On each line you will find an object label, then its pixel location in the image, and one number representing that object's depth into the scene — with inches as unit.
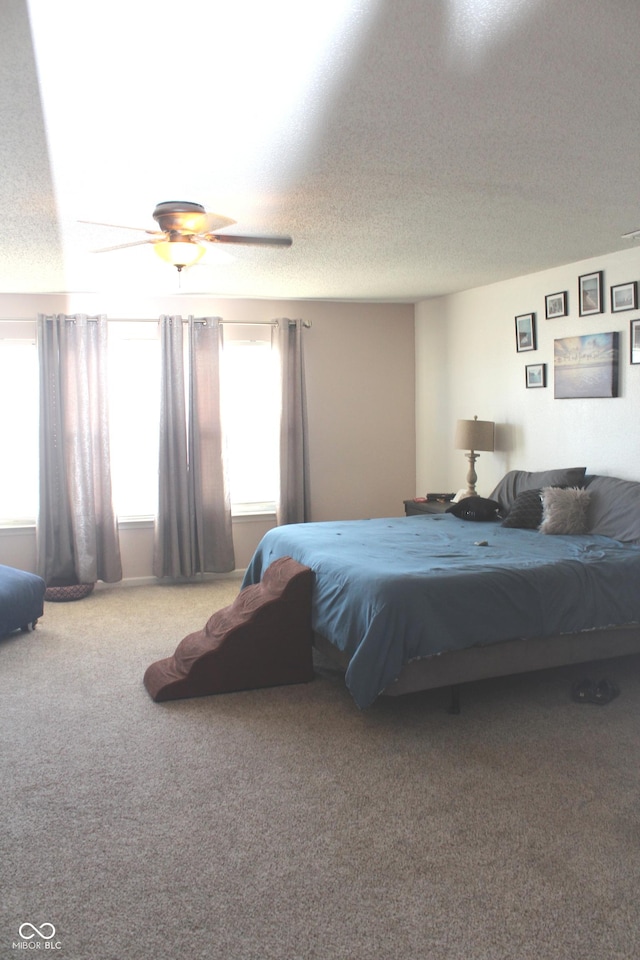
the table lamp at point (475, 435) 231.5
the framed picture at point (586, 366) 191.9
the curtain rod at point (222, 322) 245.5
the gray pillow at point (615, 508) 173.6
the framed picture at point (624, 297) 184.1
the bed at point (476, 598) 134.8
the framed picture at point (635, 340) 183.8
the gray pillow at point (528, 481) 198.4
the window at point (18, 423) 247.6
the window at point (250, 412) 265.1
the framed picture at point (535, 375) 218.2
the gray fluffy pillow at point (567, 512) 184.7
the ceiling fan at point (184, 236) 126.8
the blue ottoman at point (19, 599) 185.0
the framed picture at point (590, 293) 195.2
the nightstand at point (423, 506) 236.7
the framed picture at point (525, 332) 220.4
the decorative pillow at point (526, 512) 194.6
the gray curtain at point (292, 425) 263.0
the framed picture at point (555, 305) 207.6
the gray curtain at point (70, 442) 243.1
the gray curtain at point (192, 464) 251.0
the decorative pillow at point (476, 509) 209.3
